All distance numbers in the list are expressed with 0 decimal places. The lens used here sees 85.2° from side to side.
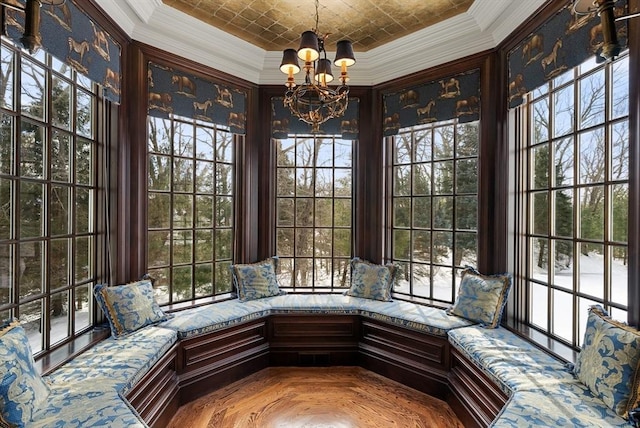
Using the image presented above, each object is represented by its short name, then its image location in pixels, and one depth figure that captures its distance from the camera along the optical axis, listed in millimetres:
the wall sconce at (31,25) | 1195
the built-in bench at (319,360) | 1702
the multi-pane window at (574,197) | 2027
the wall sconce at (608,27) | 1156
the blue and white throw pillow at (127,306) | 2516
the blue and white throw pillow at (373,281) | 3502
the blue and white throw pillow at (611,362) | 1617
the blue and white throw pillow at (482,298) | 2756
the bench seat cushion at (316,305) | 3324
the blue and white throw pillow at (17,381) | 1481
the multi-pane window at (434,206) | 3250
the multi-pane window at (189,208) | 3166
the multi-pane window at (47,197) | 1942
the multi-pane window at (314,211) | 3912
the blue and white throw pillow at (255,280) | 3502
